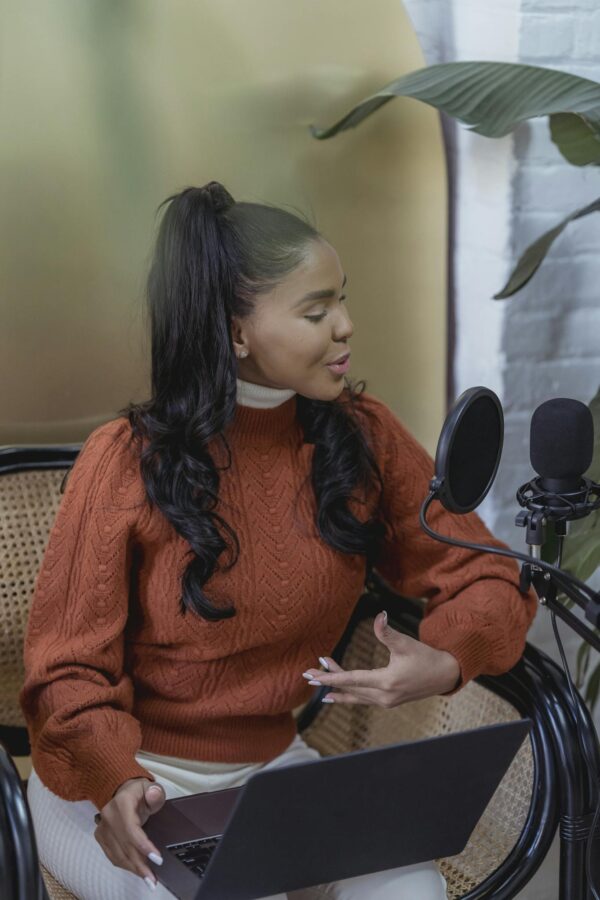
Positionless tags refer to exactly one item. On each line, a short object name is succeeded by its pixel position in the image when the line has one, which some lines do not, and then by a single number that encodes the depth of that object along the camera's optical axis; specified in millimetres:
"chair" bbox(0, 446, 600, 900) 3891
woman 3877
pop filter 3417
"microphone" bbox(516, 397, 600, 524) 3429
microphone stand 3329
